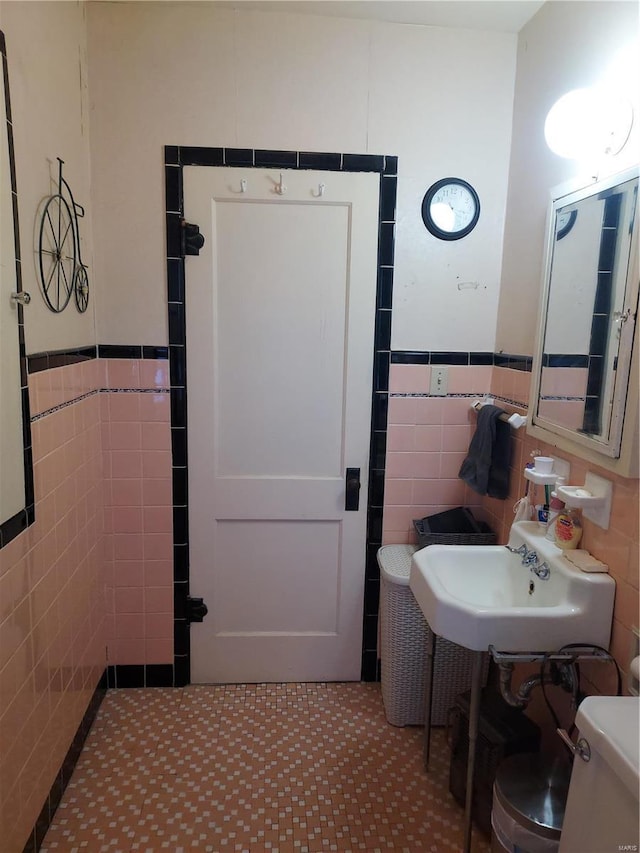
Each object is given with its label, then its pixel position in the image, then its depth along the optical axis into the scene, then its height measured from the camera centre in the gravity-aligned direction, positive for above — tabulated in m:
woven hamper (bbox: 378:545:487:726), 2.03 -1.20
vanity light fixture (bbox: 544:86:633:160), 1.43 +0.58
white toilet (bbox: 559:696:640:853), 0.95 -0.80
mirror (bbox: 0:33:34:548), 1.30 -0.12
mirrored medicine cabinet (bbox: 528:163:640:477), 1.36 +0.02
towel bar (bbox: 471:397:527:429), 1.90 -0.29
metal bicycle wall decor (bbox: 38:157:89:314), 1.62 +0.21
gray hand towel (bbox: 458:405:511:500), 2.05 -0.44
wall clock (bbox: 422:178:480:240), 2.09 +0.46
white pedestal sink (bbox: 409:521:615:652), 1.40 -0.70
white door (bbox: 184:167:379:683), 2.07 -0.33
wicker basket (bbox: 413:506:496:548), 2.14 -0.76
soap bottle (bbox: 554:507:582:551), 1.56 -0.53
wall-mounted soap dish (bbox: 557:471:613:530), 1.45 -0.42
